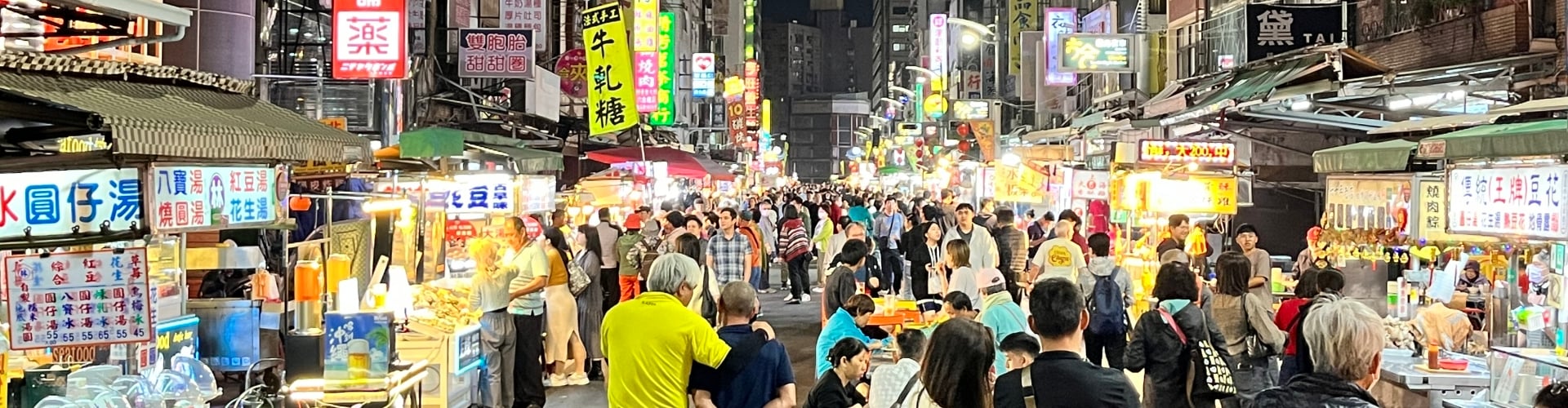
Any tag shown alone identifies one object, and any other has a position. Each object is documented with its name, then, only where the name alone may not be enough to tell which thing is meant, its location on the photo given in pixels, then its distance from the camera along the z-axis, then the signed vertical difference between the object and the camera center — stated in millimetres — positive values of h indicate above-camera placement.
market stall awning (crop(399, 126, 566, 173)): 12883 +554
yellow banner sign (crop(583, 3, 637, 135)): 20484 +1980
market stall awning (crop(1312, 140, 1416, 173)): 10625 +363
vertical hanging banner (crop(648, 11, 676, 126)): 32938 +3063
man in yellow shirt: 6891 -774
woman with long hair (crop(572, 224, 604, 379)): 14062 -1057
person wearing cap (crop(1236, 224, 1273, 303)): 13891 -515
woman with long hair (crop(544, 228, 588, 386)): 12508 -1236
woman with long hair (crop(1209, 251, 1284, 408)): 9117 -844
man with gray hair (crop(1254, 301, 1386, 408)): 4973 -586
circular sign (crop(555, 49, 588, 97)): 26769 +2640
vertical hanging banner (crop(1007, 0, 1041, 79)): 34188 +4607
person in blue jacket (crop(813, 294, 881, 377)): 8398 -787
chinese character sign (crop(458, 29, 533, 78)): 19219 +2083
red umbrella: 20234 +641
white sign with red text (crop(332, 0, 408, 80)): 13352 +1589
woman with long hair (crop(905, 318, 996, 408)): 5465 -666
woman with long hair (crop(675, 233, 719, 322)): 11039 -807
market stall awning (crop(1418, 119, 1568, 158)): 7715 +367
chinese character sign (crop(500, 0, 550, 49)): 23000 +3171
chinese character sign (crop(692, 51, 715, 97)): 53969 +5050
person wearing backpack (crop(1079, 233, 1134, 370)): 9984 -911
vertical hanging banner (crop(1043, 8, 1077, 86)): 26828 +3454
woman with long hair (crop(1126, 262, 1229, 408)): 7695 -814
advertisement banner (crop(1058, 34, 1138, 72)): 21875 +2420
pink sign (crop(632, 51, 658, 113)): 31188 +2877
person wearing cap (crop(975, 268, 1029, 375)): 8711 -751
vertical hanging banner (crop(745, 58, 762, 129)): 71500 +5727
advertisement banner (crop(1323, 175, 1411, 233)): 12328 -13
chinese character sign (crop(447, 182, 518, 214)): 14156 +23
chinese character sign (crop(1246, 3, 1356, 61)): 17047 +2226
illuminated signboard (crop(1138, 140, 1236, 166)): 14594 +536
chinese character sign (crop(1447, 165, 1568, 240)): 7867 +3
